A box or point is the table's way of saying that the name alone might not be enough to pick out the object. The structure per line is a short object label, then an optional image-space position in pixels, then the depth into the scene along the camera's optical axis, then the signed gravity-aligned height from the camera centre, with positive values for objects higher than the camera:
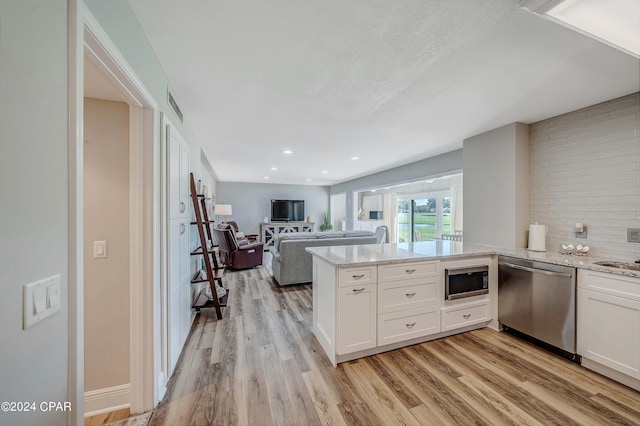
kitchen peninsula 2.15 -0.84
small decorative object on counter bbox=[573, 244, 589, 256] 2.54 -0.38
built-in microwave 2.53 -0.74
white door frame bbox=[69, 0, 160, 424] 1.56 -0.14
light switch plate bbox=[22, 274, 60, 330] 0.63 -0.25
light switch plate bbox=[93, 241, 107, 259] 1.63 -0.25
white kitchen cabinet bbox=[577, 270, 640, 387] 1.85 -0.88
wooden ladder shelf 2.77 -0.64
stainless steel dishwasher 2.20 -0.87
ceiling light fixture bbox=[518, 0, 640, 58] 1.22 +1.04
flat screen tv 8.91 +0.06
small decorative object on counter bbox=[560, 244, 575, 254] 2.64 -0.38
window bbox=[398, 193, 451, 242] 6.13 -0.12
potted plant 9.55 -0.37
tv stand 8.66 -0.59
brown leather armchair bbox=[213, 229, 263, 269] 5.26 -0.89
